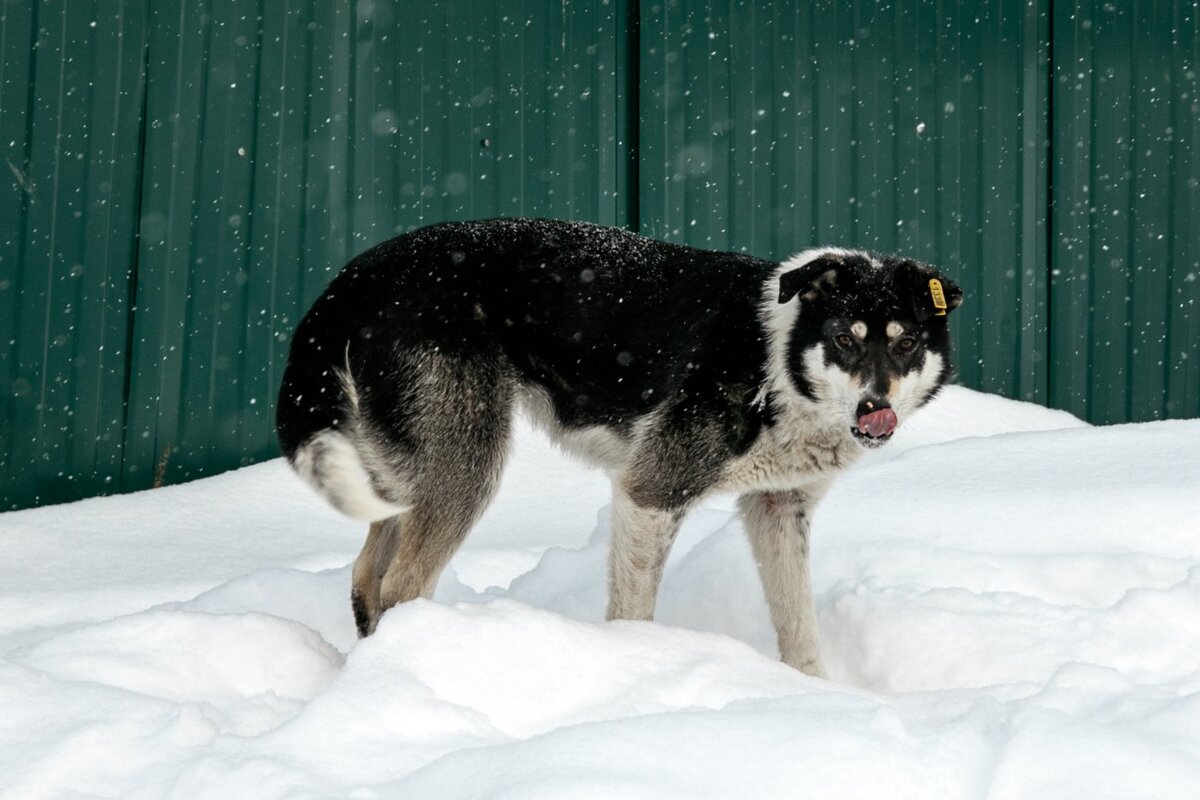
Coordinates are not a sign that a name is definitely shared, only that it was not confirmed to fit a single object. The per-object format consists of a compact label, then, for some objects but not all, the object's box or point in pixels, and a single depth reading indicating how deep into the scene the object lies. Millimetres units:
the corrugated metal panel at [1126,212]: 7559
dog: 3590
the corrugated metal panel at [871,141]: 6832
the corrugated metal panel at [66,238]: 5559
